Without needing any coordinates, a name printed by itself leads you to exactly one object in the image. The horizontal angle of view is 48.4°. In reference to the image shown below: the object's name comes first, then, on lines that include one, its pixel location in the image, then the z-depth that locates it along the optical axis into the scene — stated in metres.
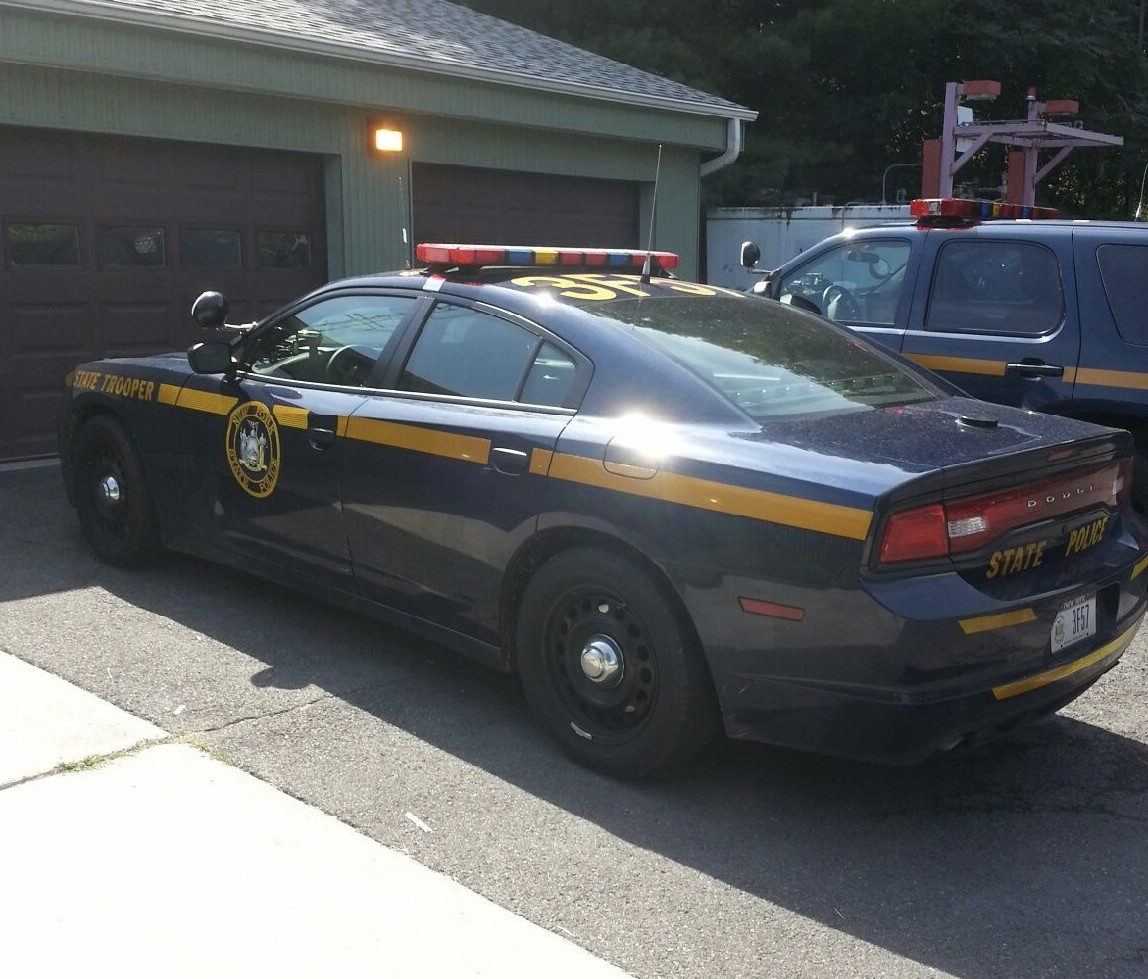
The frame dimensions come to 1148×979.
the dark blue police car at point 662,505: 3.38
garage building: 8.85
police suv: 5.96
